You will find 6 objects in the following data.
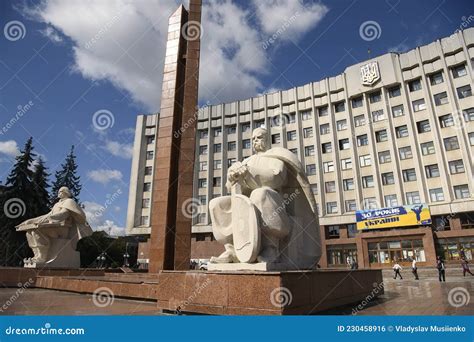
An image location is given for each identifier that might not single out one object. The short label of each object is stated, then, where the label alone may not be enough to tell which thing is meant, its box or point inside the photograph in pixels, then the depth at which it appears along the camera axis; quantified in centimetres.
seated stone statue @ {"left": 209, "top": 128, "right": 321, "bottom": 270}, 474
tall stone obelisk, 906
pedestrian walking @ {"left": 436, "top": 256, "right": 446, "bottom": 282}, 1517
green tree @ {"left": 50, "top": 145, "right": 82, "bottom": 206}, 4091
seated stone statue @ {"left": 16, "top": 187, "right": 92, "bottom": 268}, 1014
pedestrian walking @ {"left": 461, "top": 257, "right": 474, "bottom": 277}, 1815
